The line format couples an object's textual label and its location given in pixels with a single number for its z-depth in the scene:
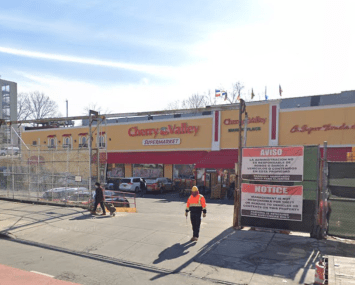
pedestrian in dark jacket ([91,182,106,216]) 12.15
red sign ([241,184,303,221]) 8.96
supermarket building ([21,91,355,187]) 22.03
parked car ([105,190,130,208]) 16.45
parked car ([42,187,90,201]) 14.19
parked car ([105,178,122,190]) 28.63
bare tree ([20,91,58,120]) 77.38
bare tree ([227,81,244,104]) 51.36
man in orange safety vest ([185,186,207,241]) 8.89
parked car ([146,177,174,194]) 26.73
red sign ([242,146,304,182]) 8.99
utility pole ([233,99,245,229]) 9.94
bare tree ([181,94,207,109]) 57.62
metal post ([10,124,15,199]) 16.44
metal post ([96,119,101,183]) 12.95
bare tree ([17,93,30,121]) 78.91
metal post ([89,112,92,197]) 12.84
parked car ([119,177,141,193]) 27.28
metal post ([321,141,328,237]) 8.53
